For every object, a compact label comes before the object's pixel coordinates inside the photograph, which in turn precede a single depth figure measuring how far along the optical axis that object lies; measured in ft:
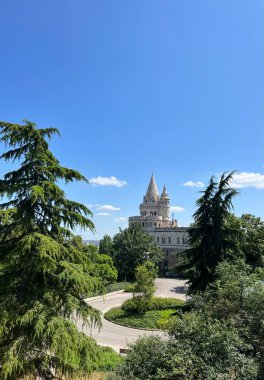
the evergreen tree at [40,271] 27.40
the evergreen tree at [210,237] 63.52
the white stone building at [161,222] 222.48
